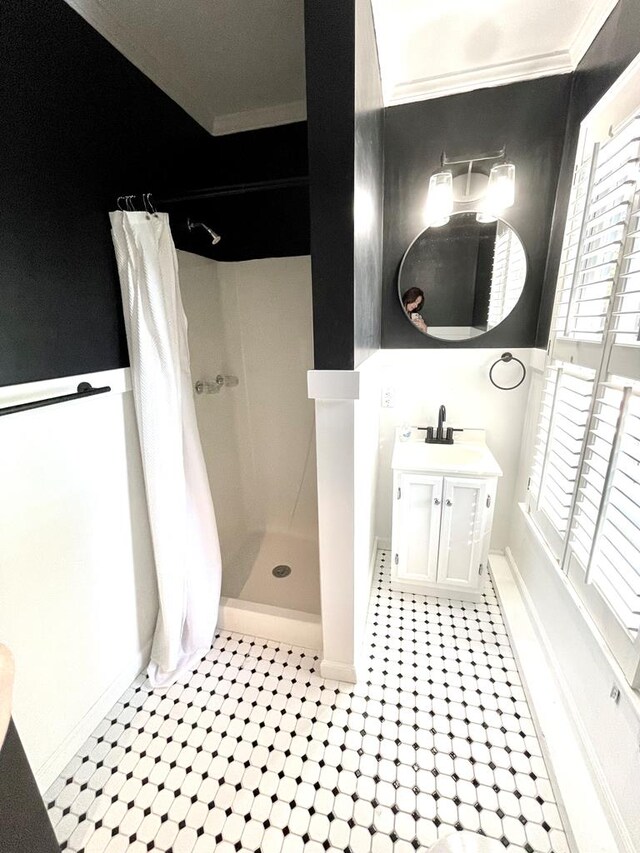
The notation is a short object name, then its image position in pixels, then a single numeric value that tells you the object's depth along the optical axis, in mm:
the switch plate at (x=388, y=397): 2133
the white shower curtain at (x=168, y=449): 1322
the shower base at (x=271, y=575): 1980
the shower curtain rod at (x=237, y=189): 1232
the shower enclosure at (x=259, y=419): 2062
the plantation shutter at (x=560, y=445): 1320
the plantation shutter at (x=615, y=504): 1004
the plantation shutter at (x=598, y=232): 1107
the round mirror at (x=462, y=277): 1822
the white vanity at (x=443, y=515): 1786
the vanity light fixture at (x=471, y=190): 1639
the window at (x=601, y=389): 1043
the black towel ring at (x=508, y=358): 1915
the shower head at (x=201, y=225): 1520
